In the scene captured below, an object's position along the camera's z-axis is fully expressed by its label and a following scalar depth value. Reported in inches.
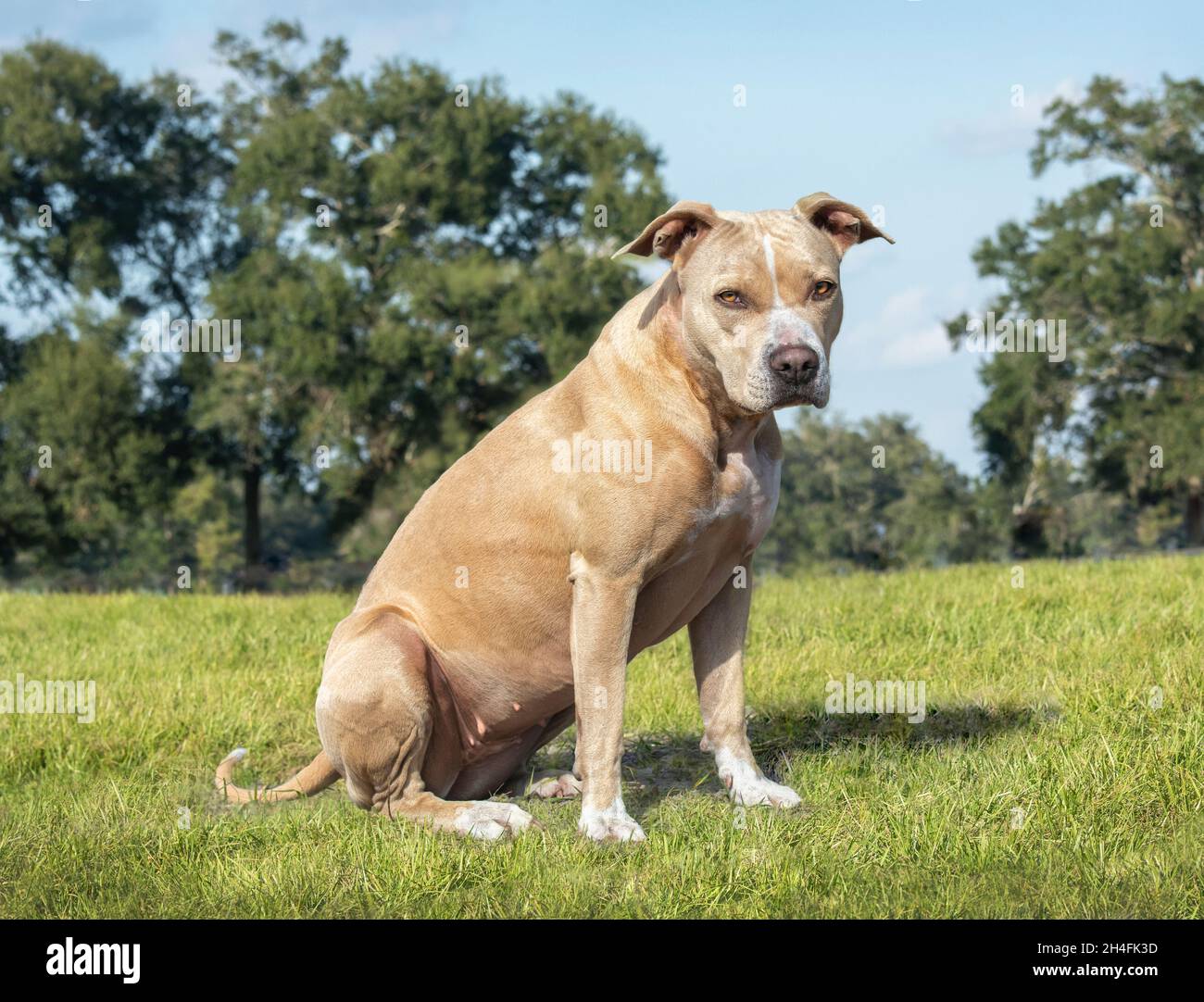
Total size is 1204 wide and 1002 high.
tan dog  186.7
